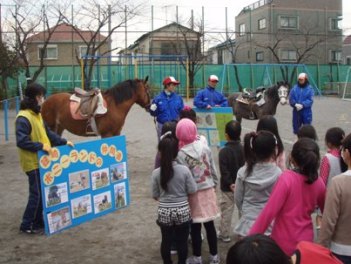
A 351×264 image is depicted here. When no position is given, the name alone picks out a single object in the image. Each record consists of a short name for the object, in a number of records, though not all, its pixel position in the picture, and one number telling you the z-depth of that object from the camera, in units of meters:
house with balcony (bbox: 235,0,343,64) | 37.84
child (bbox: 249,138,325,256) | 2.72
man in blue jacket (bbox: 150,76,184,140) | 7.25
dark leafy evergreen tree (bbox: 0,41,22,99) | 23.83
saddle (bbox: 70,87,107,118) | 7.42
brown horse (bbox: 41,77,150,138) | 7.53
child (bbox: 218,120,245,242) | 3.90
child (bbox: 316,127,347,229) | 3.41
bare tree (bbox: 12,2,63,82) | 26.56
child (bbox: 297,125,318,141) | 4.37
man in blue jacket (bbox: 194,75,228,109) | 8.22
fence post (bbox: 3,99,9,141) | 12.60
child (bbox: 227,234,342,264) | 1.35
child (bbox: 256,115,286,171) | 3.92
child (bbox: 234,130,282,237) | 3.09
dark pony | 10.27
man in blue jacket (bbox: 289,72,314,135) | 9.21
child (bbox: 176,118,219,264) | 3.85
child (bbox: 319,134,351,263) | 2.51
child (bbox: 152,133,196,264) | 3.56
